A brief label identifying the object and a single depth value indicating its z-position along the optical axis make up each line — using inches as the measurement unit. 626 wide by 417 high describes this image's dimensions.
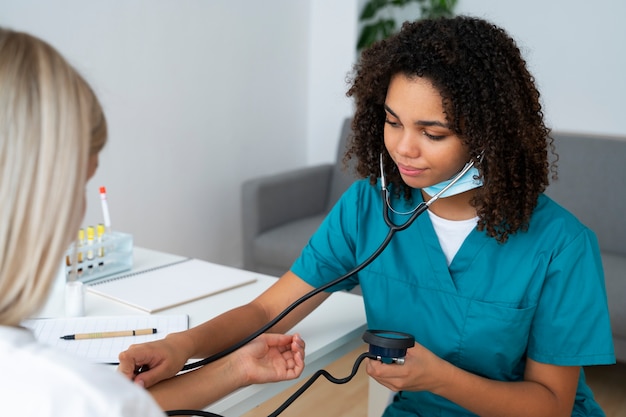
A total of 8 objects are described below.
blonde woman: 21.7
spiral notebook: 52.0
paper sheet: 42.4
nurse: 41.5
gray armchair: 106.4
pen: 44.1
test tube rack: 57.6
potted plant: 134.7
